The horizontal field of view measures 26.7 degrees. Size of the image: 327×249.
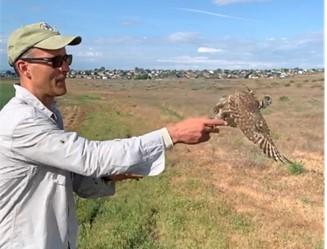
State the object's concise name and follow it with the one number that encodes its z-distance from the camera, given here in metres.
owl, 2.64
